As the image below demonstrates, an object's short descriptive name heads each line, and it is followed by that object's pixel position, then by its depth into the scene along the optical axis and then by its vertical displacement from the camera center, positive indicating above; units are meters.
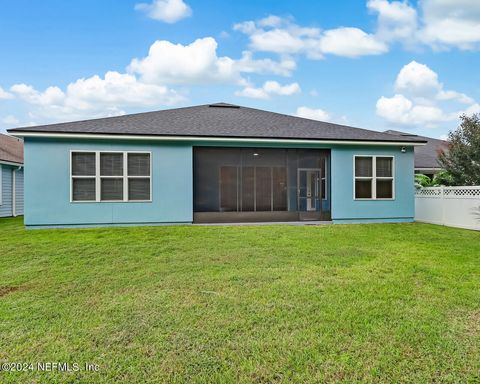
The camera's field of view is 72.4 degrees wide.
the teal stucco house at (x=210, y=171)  10.09 +0.65
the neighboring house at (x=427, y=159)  16.91 +1.66
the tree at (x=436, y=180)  12.46 +0.34
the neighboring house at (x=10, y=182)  14.79 +0.41
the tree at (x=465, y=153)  11.44 +1.28
